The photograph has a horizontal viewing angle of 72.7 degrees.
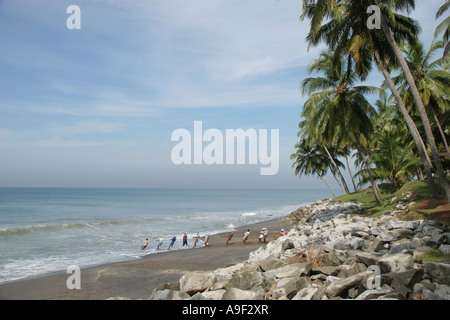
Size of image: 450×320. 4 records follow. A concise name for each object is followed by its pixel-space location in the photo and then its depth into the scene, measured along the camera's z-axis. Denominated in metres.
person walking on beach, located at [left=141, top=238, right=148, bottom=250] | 19.84
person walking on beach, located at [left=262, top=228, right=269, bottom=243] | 20.89
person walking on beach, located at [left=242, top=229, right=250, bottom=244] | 21.09
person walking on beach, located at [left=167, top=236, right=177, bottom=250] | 20.34
